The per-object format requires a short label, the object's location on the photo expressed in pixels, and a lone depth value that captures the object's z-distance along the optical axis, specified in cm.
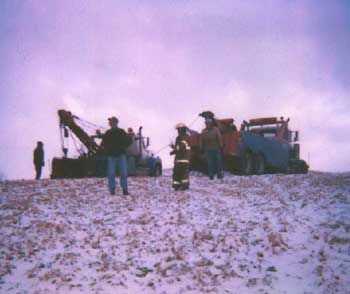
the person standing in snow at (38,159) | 2300
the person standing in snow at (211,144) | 1695
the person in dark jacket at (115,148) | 1305
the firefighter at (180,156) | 1395
